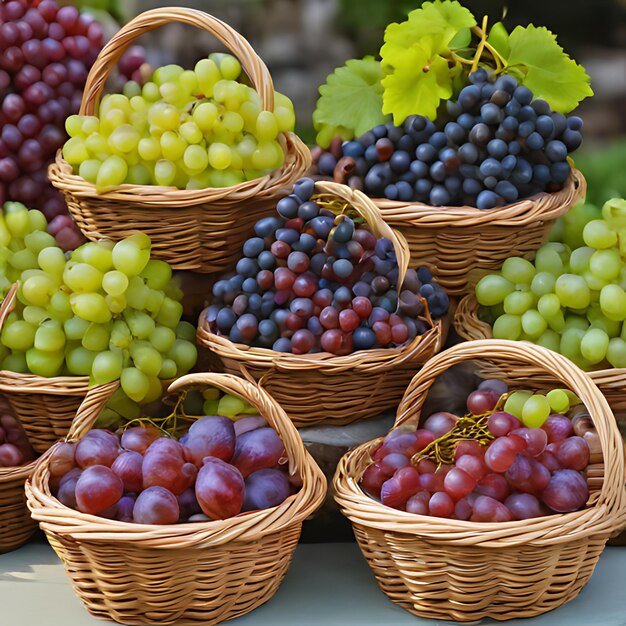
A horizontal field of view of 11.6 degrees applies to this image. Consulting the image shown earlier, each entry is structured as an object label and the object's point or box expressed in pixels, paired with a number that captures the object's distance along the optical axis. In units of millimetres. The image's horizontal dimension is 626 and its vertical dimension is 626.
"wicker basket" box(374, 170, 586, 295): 2398
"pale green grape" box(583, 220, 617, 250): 2368
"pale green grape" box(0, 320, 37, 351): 2375
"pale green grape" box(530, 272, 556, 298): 2386
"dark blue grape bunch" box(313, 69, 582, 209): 2403
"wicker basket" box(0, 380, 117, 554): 2345
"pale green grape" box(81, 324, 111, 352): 2358
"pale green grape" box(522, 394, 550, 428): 2278
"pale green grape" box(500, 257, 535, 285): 2405
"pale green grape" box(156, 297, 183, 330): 2408
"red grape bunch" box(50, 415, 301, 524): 2217
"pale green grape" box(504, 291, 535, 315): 2388
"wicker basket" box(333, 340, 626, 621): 2210
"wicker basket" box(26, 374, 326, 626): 2200
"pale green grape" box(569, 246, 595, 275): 2388
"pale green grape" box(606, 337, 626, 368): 2348
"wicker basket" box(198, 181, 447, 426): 2339
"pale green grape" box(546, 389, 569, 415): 2295
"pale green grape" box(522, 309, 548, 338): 2372
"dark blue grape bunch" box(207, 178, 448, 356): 2348
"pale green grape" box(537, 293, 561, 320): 2365
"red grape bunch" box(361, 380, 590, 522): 2235
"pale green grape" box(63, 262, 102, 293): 2340
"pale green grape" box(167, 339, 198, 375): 2403
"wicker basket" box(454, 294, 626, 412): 2335
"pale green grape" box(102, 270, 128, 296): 2337
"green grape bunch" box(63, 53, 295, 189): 2386
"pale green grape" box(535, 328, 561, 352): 2380
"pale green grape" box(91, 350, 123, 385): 2344
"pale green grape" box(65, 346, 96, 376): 2368
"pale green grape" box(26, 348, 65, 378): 2372
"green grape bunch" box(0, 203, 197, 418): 2347
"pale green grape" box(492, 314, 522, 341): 2393
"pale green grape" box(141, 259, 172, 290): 2393
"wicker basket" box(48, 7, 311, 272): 2382
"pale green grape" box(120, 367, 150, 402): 2353
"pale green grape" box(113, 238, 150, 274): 2348
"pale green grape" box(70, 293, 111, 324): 2334
